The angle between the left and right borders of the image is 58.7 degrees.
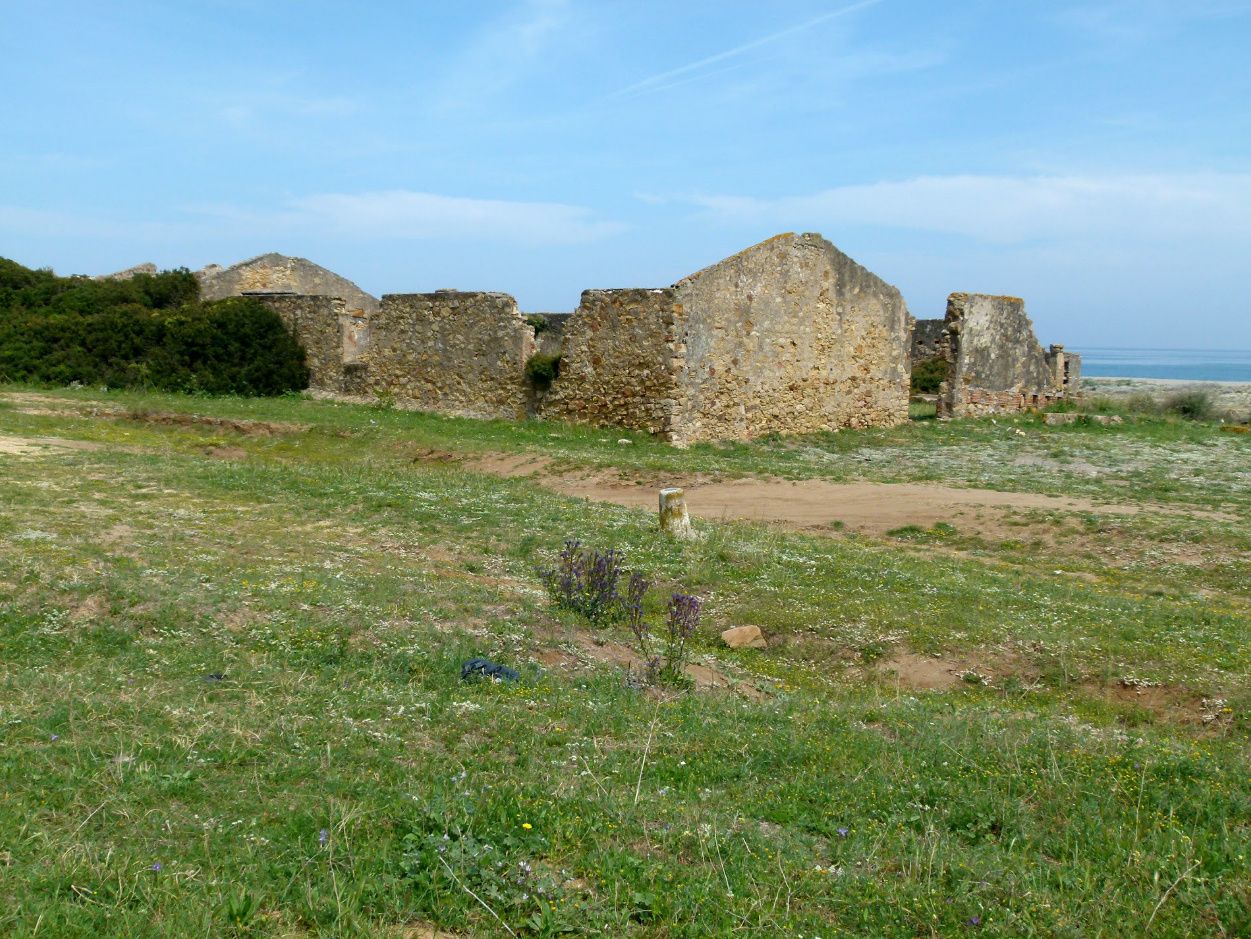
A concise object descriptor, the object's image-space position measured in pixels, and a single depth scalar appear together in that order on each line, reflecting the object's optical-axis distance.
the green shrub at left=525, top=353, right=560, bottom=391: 20.92
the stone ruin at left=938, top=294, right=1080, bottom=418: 24.59
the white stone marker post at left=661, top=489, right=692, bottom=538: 11.02
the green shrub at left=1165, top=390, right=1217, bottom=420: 27.38
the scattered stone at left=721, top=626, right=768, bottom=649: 8.10
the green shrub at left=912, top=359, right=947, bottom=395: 32.16
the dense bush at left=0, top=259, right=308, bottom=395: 23.78
